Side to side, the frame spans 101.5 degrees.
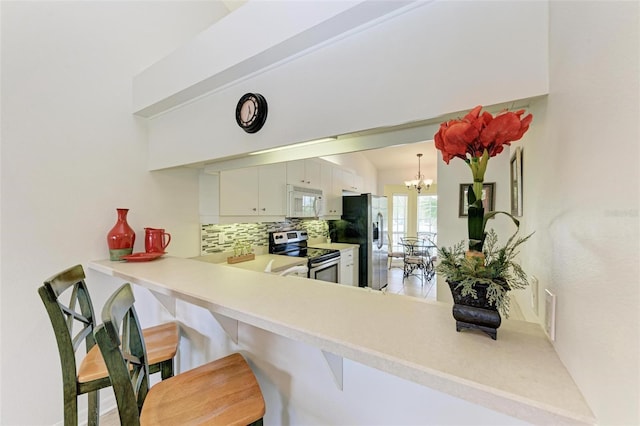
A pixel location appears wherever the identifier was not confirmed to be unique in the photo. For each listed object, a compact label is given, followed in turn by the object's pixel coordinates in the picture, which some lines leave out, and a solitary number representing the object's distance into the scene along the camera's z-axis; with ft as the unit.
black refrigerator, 14.80
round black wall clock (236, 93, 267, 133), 4.73
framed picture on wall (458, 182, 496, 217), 6.45
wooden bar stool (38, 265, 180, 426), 3.67
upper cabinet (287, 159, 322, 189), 10.84
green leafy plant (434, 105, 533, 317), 2.18
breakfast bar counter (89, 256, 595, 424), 1.73
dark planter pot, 2.37
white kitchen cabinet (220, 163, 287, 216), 8.52
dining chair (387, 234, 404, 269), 20.04
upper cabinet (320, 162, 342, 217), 13.25
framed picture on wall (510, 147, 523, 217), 3.65
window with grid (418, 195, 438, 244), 20.77
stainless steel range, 10.78
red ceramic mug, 6.93
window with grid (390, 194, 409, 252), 21.71
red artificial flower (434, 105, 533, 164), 2.14
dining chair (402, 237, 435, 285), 17.01
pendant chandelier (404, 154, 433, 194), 15.55
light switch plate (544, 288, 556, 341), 2.25
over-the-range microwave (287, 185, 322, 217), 10.62
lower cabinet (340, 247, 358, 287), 13.03
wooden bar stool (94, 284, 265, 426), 2.66
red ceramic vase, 6.51
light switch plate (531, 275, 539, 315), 2.77
